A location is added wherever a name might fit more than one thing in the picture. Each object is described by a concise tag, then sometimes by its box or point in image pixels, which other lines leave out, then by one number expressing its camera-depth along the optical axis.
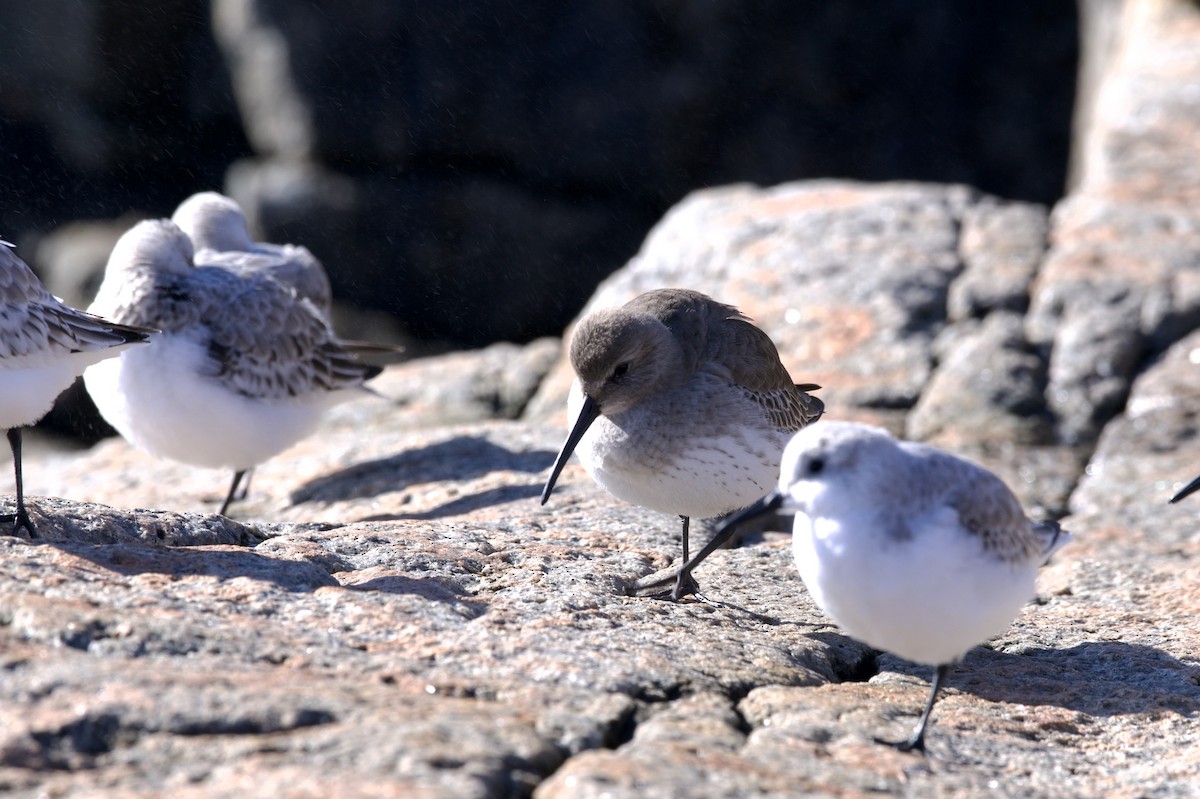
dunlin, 11.48
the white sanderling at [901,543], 8.28
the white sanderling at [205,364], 15.19
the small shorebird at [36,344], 11.34
